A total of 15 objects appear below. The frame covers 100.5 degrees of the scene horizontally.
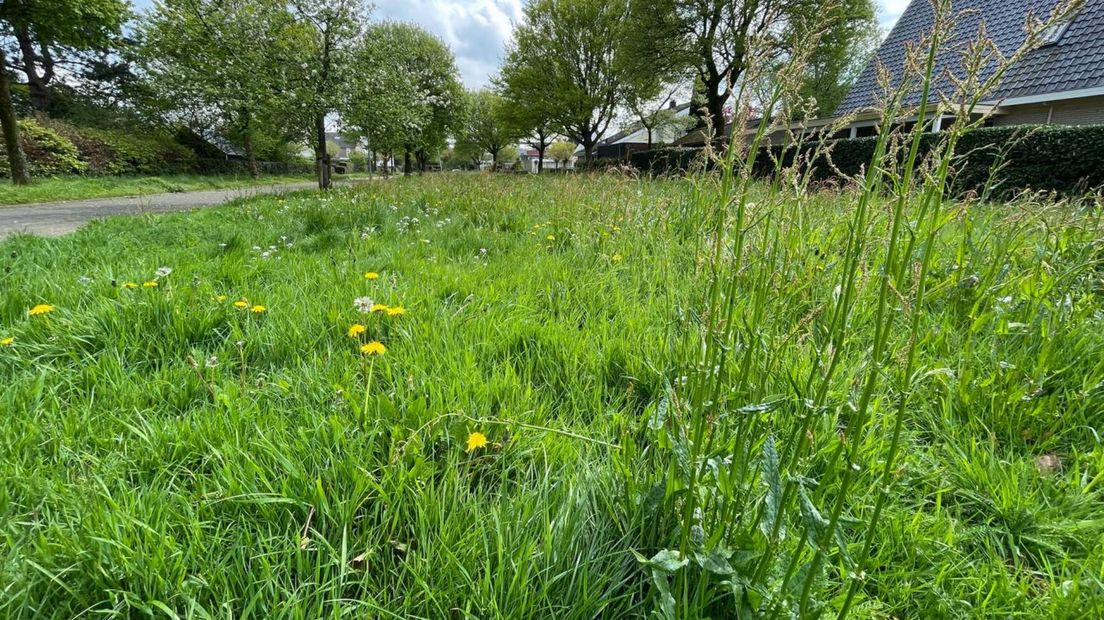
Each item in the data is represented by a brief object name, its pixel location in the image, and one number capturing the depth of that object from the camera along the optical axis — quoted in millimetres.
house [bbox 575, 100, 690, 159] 39219
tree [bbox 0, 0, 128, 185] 12484
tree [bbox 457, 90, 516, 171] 47634
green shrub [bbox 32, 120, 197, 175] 19281
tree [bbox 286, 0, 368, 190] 12594
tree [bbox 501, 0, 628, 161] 28688
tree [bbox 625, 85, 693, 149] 33000
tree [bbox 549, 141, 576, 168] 77025
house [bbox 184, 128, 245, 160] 26969
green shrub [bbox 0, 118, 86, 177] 16531
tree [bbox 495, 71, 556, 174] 30656
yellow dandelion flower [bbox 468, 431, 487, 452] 1390
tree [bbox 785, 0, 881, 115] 20812
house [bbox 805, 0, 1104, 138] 11750
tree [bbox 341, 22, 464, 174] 13438
